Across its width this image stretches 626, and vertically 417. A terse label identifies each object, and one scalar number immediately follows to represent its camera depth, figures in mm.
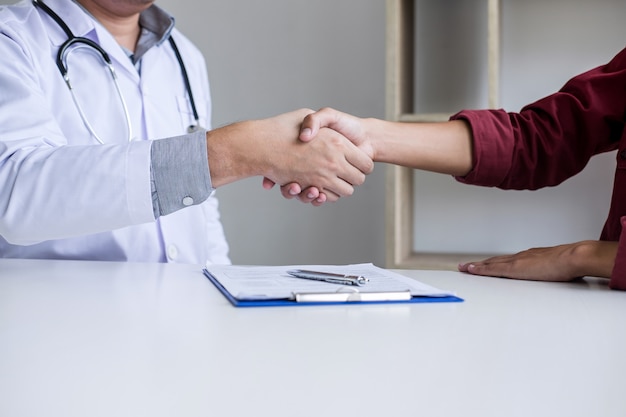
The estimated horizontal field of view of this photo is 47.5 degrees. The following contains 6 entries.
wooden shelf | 2006
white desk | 474
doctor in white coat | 1282
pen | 958
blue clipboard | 833
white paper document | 879
